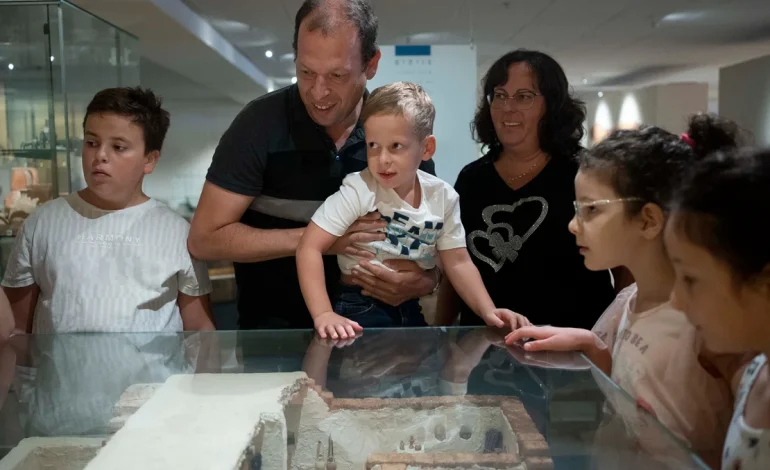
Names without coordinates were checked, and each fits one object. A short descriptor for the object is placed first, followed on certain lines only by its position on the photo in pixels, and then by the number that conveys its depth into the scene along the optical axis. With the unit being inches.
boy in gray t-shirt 70.7
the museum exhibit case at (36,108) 123.0
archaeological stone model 42.0
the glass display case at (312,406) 42.8
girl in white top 36.4
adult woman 79.2
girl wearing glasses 47.4
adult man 69.6
